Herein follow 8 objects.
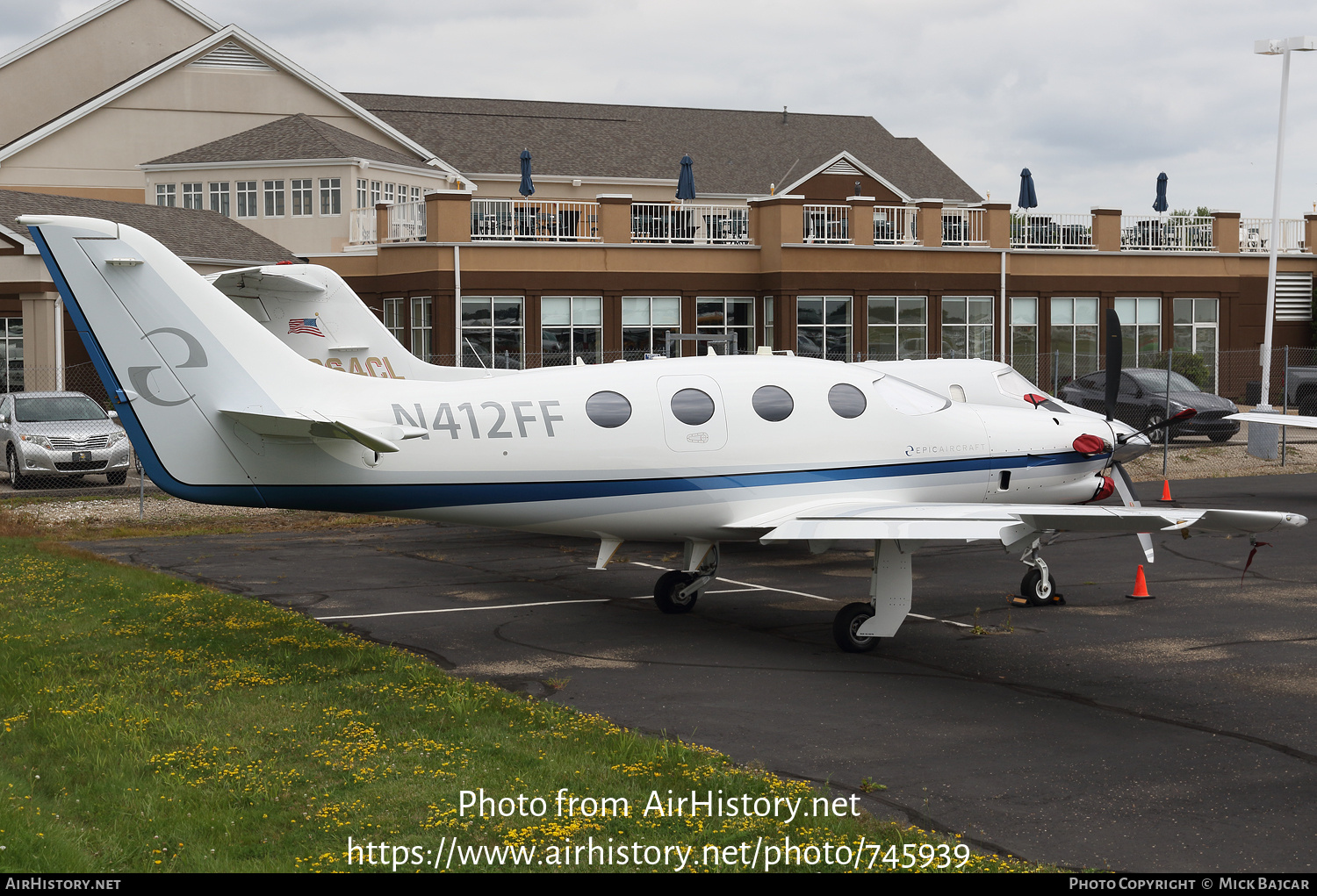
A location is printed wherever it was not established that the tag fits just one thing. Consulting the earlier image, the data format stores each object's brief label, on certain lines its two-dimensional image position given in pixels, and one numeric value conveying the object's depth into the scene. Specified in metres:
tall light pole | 30.98
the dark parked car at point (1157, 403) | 32.75
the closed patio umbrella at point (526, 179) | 43.09
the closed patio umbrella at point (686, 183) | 43.69
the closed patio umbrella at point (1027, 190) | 44.28
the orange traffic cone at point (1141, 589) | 14.68
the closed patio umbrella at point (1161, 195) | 48.12
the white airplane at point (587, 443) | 11.20
